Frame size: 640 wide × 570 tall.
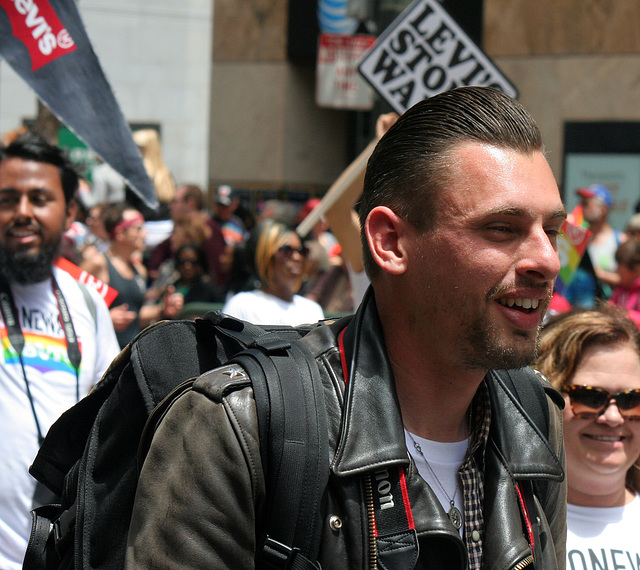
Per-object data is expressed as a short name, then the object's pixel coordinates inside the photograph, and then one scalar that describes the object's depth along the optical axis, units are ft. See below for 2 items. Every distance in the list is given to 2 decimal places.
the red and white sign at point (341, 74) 43.96
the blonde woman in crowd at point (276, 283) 20.86
